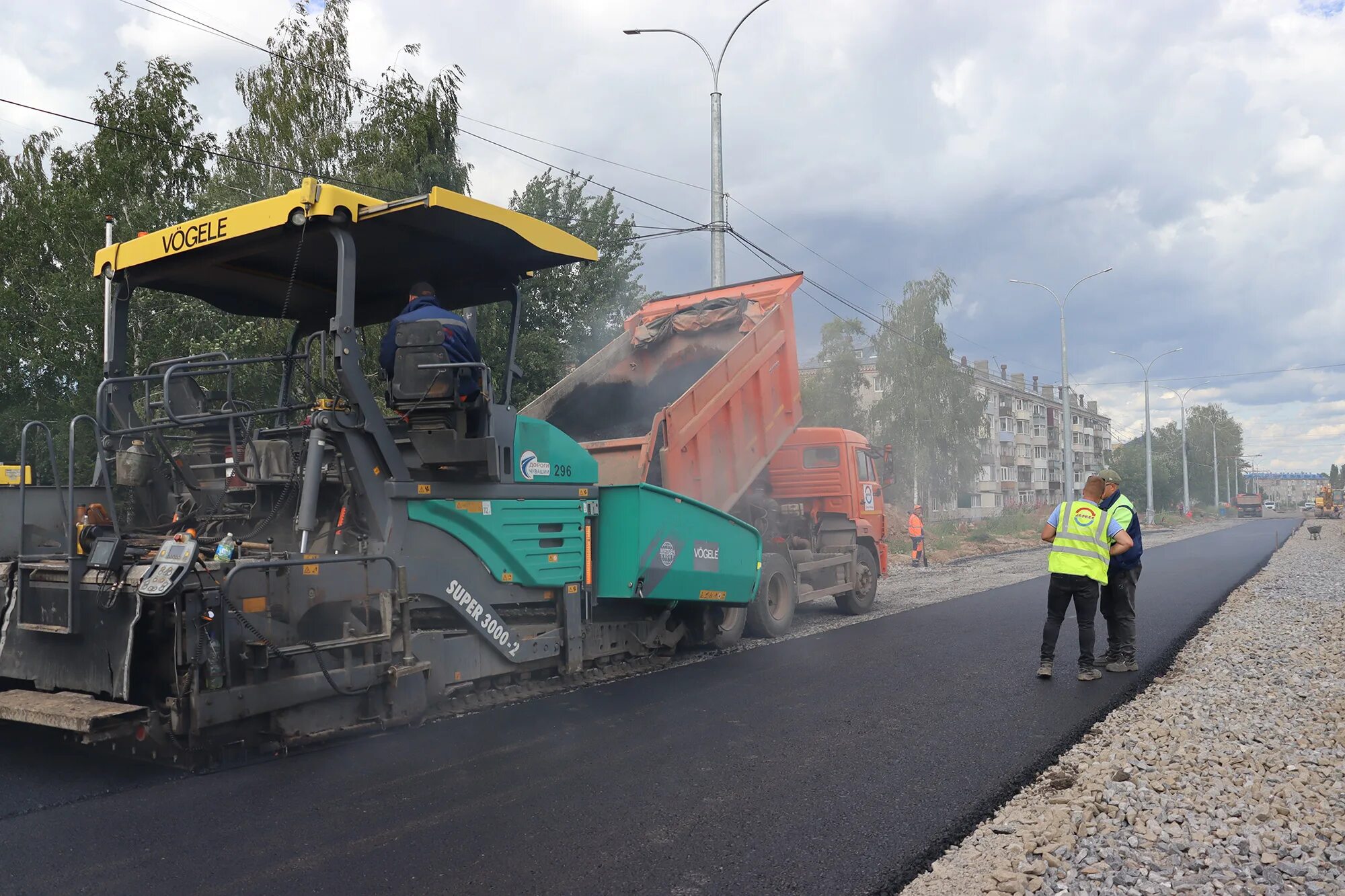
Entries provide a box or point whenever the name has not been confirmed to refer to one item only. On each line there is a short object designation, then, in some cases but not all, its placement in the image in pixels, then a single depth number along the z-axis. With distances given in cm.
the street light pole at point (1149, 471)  4800
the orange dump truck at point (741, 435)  830
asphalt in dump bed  868
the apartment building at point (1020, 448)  7012
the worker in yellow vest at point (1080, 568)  702
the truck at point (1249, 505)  7150
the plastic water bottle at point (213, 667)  427
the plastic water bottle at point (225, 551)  445
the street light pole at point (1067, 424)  2684
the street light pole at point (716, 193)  1370
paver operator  532
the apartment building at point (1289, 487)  14900
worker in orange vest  1938
